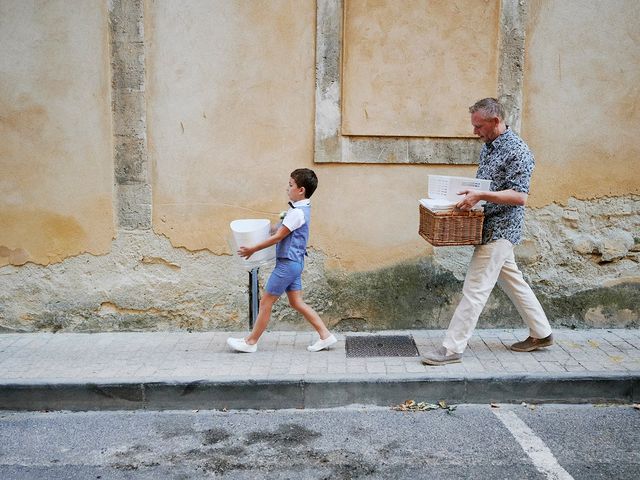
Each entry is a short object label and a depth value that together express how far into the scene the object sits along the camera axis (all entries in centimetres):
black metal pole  540
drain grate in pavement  532
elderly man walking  463
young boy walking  496
